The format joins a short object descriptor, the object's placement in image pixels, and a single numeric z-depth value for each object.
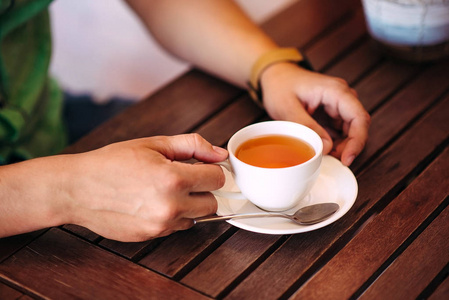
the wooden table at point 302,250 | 0.69
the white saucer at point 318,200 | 0.74
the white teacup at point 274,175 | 0.72
